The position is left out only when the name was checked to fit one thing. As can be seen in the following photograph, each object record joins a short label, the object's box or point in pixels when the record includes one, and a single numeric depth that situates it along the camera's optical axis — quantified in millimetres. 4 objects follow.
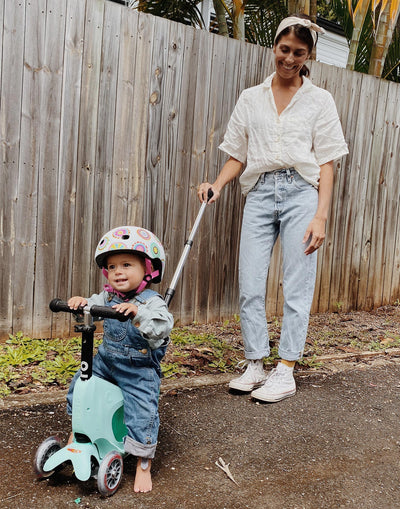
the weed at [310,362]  4371
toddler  2518
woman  3610
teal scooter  2371
